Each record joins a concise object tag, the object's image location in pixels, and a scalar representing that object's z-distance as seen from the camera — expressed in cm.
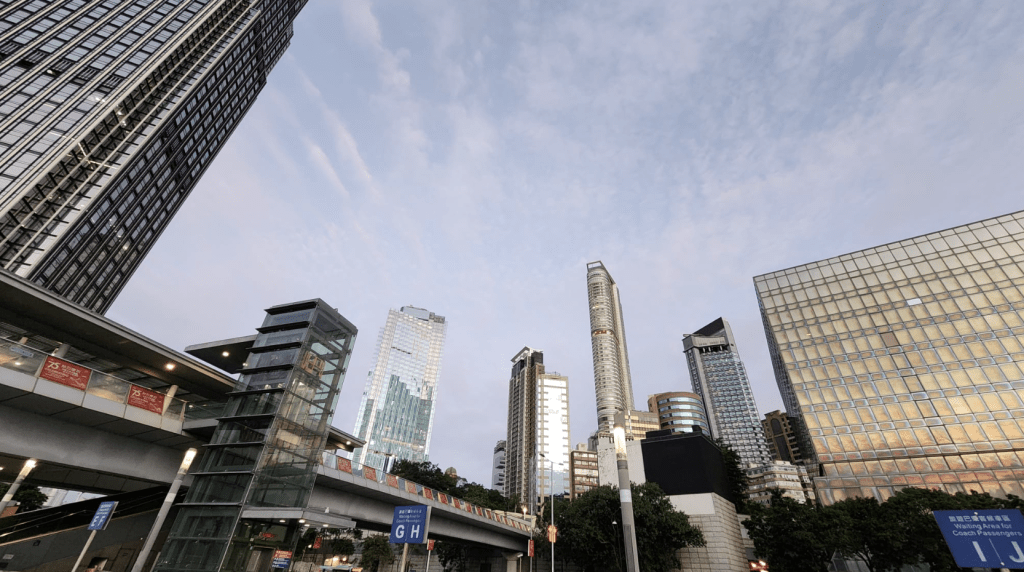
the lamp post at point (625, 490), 1739
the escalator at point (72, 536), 2636
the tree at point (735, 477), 5581
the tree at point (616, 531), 3938
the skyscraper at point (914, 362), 5500
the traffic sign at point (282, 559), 2623
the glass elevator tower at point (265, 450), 2492
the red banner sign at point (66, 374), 1770
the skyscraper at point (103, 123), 5656
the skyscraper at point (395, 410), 17588
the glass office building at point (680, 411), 17312
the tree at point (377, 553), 6644
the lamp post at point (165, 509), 2038
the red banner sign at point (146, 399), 2091
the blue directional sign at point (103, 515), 1894
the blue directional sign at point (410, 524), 2147
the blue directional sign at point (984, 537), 1819
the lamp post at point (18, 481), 1612
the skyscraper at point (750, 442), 18975
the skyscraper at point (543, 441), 17514
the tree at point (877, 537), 3544
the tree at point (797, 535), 3694
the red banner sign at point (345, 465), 2837
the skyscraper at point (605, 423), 18510
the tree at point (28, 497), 6575
